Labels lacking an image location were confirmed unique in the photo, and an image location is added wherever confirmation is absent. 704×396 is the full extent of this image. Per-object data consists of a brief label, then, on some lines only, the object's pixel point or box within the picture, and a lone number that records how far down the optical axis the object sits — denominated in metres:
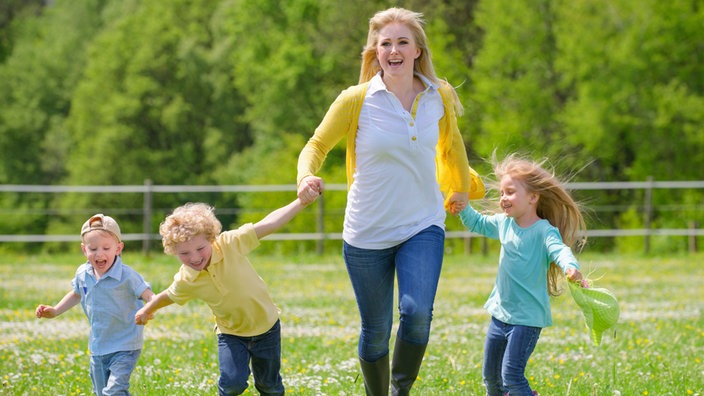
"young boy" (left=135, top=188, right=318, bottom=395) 10.67
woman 10.81
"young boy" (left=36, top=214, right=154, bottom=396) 11.32
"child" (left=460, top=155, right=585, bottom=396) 11.12
